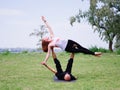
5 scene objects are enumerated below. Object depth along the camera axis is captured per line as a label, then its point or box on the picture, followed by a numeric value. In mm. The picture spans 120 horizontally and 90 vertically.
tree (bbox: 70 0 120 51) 18132
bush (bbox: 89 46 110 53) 14183
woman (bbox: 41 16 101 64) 4778
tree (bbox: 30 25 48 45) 26926
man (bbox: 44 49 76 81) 4678
